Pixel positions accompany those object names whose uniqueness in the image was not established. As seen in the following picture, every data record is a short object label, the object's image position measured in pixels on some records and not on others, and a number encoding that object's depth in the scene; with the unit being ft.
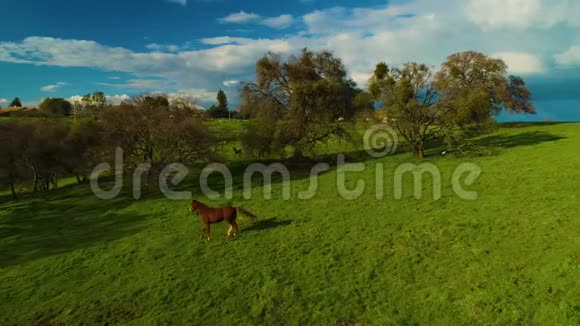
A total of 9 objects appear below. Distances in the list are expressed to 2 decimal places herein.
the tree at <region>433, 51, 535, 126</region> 182.93
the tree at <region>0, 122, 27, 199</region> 124.06
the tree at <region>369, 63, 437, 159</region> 120.26
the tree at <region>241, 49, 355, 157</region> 131.34
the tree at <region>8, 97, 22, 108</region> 516.73
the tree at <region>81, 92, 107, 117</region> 386.01
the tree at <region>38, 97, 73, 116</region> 383.74
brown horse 61.36
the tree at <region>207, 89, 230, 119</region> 398.01
